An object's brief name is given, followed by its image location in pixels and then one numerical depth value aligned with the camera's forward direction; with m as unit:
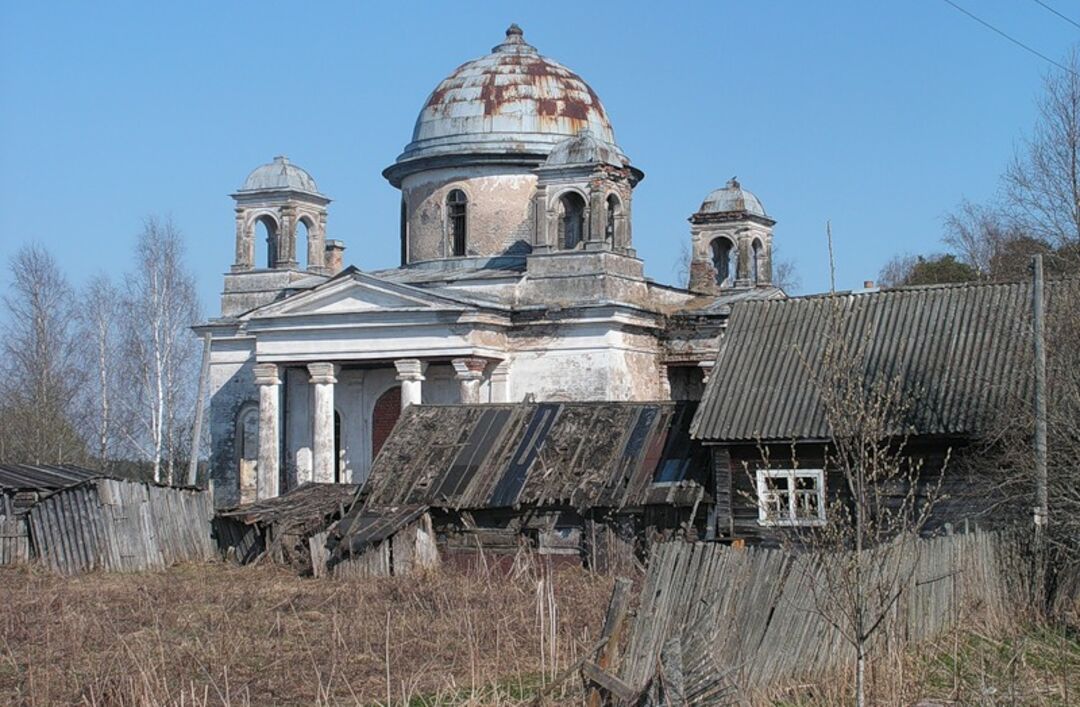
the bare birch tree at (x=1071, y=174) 24.56
